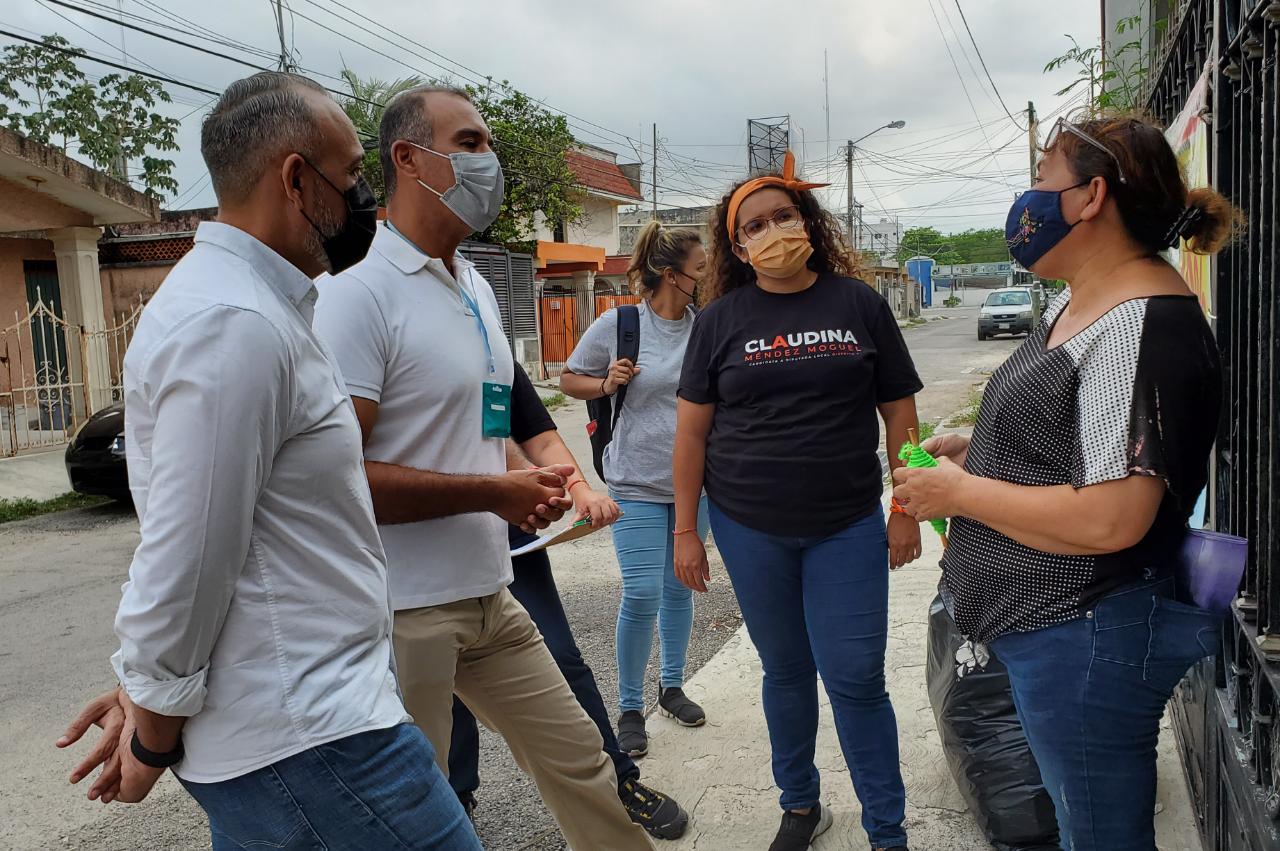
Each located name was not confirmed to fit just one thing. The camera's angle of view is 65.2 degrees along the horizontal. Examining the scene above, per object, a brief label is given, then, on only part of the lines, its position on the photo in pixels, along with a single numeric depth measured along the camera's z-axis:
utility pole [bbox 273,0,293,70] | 15.29
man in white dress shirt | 1.43
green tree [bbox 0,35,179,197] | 23.22
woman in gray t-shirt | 3.75
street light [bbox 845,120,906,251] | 44.19
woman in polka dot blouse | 1.73
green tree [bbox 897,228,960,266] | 113.12
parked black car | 9.38
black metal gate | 1.82
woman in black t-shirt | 2.80
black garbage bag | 2.74
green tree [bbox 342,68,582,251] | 22.89
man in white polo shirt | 2.27
